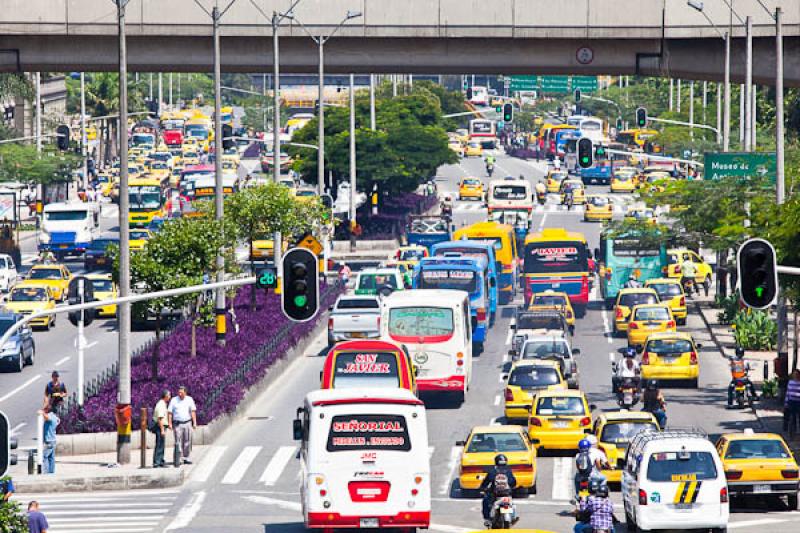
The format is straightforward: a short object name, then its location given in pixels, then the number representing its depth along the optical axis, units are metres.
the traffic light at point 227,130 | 137.94
